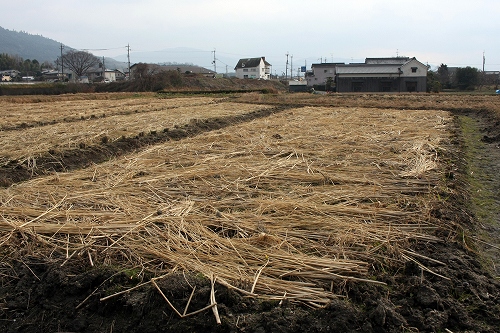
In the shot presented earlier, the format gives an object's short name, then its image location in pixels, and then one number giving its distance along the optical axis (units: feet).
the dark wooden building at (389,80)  145.59
